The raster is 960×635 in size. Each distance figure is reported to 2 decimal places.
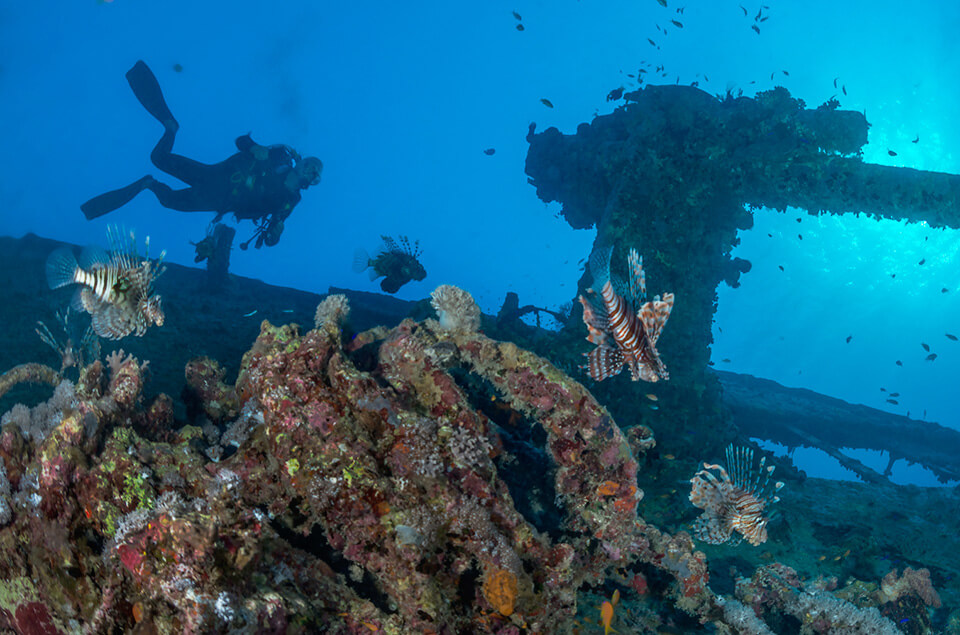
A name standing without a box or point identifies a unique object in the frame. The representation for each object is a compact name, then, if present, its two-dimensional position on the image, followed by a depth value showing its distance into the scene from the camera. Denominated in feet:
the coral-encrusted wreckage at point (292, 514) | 8.99
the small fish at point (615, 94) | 47.09
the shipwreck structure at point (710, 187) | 36.81
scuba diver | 46.96
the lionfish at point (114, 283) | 13.34
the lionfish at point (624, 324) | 13.91
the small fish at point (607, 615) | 12.47
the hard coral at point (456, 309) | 18.24
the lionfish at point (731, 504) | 17.60
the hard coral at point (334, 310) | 18.33
